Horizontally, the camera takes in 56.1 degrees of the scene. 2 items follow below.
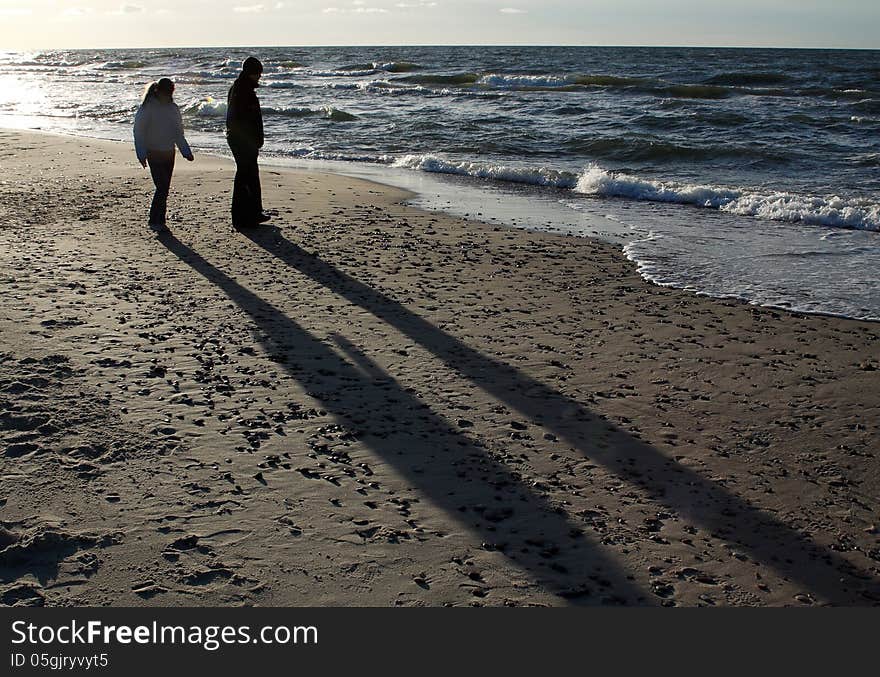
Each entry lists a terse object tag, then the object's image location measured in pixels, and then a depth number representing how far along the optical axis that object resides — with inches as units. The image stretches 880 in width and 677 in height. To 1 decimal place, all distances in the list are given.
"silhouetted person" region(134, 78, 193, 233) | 353.1
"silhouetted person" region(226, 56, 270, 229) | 360.2
